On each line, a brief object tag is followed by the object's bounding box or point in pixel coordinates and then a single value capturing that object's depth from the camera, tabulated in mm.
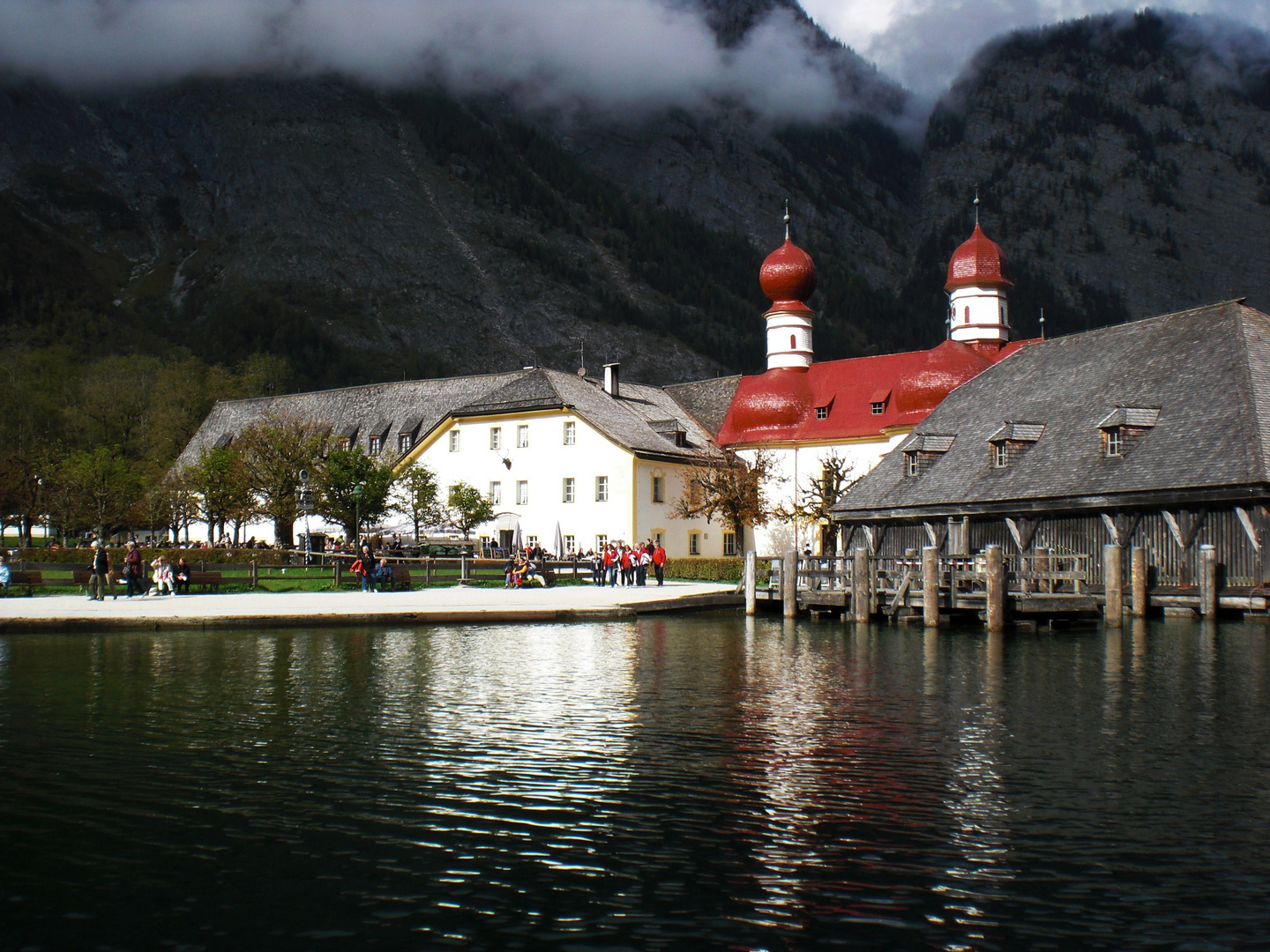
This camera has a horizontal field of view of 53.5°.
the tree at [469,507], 65375
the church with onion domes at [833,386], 66312
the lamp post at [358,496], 53956
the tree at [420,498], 66062
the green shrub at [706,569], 55188
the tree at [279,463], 65500
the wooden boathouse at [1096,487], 32781
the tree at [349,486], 57125
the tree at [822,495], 63688
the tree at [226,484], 66812
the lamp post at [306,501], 59219
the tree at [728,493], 64438
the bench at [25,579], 39438
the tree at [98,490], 71875
